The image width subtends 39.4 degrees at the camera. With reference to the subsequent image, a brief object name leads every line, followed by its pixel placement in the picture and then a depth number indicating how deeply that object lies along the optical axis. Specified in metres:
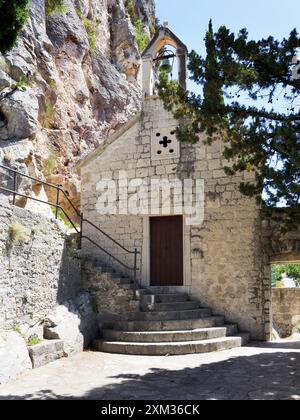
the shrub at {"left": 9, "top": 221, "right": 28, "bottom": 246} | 7.41
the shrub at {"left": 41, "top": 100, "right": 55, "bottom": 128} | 15.83
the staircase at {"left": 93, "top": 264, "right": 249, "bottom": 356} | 8.42
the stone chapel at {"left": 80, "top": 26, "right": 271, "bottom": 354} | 10.05
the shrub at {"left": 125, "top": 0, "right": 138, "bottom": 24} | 24.28
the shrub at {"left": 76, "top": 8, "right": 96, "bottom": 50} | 19.66
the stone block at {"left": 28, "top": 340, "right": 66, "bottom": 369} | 7.14
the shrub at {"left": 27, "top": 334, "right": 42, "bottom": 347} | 7.47
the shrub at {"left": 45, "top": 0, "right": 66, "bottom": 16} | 17.56
